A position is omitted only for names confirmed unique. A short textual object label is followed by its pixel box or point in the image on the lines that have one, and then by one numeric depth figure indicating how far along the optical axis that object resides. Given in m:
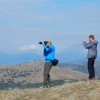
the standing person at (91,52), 15.23
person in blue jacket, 14.86
